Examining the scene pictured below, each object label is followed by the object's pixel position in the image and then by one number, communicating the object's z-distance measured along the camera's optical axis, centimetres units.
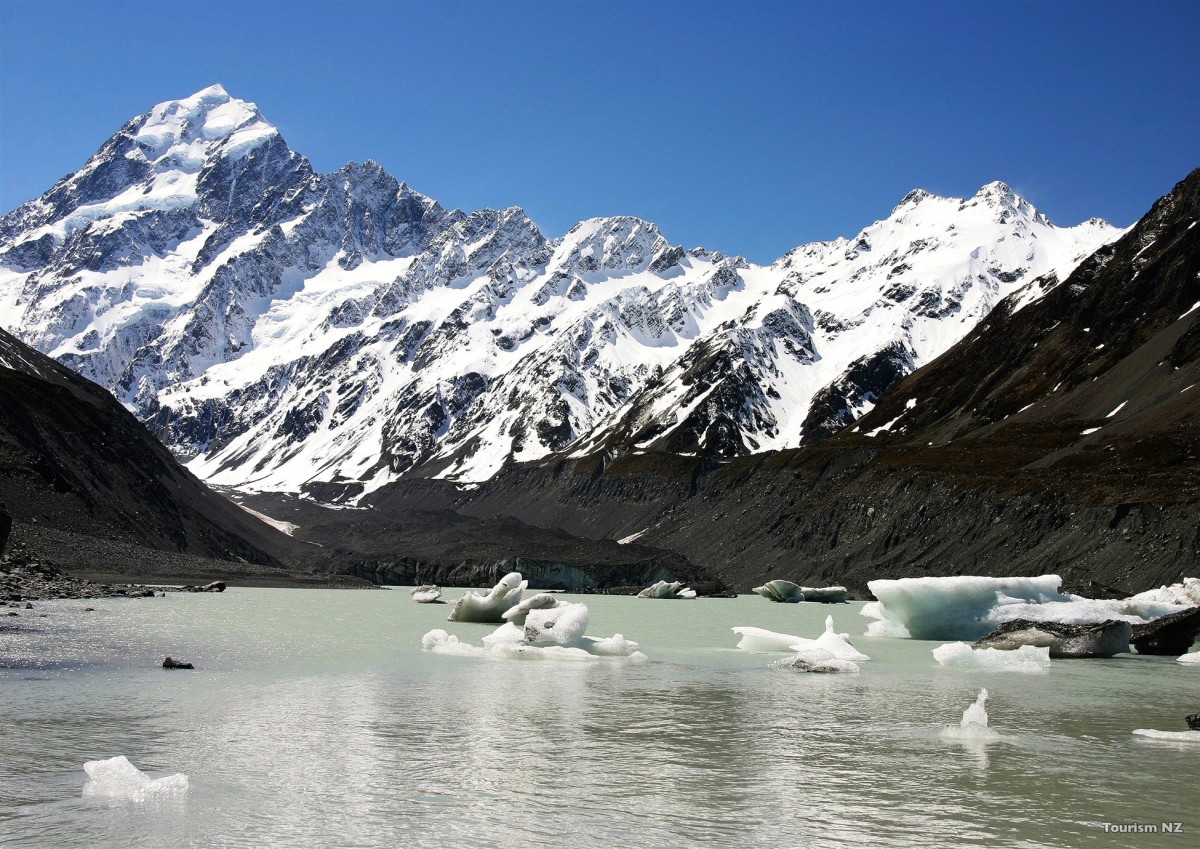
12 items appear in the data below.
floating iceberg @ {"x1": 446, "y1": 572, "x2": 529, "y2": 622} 5219
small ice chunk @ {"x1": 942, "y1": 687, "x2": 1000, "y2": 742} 2428
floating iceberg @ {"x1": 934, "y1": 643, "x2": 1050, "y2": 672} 3738
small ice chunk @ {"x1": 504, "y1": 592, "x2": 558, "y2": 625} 4488
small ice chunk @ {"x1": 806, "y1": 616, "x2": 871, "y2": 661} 3878
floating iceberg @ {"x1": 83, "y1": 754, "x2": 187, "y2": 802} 1823
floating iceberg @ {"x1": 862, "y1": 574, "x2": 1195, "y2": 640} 4456
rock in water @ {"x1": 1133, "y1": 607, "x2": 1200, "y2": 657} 4275
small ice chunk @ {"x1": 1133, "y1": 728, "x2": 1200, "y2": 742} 2423
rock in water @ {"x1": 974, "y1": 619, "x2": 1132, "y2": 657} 4103
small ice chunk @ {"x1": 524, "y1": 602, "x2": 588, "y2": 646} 3969
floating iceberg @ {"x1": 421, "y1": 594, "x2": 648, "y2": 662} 3922
